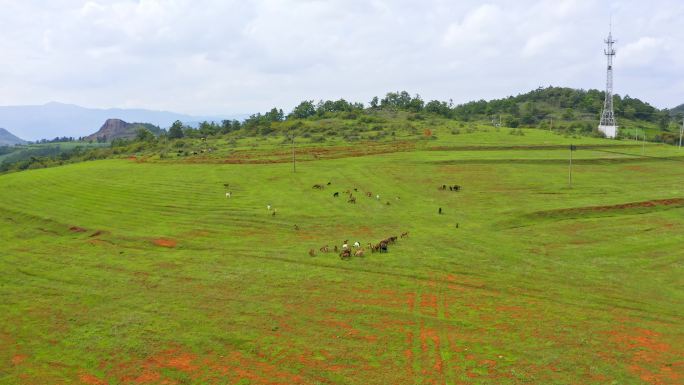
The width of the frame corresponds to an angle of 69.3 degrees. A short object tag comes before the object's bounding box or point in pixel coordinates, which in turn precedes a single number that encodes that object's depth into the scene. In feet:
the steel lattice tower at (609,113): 428.97
